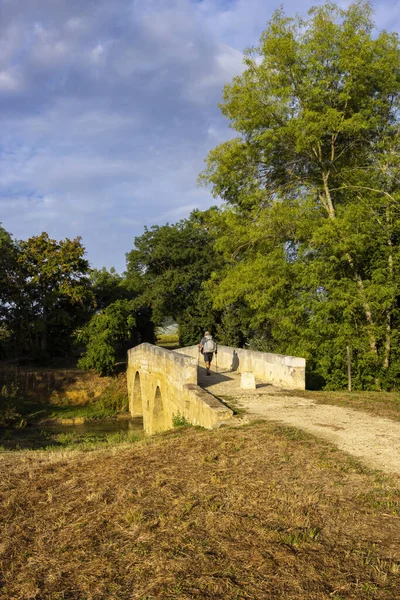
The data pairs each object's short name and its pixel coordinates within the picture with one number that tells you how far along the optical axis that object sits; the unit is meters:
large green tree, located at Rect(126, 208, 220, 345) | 31.48
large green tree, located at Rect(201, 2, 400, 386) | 15.12
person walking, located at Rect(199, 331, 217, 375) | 14.12
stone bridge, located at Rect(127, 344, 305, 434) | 9.20
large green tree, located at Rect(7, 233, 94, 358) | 29.89
